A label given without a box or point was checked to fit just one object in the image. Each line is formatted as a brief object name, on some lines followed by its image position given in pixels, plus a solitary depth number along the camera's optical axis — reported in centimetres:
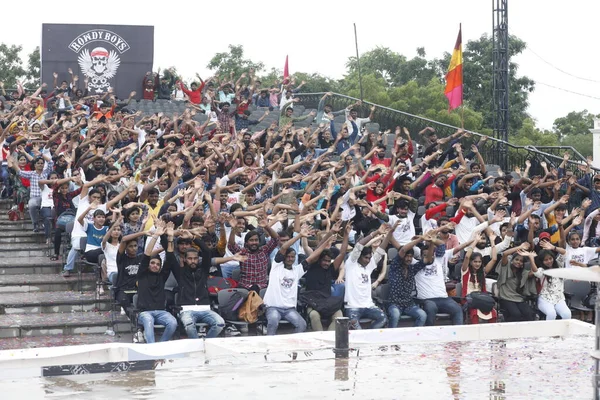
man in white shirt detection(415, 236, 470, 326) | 1537
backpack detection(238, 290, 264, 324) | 1446
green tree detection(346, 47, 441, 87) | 6888
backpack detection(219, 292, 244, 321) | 1447
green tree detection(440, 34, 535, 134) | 5697
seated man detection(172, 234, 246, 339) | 1406
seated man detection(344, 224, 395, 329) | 1493
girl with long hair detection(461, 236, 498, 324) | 1573
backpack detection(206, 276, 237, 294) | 1507
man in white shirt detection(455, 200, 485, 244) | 1761
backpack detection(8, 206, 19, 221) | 1909
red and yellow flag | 2573
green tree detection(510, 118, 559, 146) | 5800
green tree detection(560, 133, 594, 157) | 7294
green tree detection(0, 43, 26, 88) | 5953
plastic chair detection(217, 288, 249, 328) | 1445
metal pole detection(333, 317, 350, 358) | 1230
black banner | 2927
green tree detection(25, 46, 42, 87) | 5987
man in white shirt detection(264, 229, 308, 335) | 1457
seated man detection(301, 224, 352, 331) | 1477
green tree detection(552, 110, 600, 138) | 8425
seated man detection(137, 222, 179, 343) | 1371
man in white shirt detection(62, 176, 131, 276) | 1602
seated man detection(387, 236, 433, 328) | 1521
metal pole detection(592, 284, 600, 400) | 973
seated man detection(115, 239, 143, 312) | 1456
